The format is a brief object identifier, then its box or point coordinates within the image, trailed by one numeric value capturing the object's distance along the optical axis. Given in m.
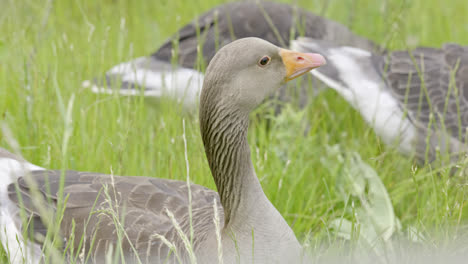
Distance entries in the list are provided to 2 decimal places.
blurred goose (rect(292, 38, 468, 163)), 8.67
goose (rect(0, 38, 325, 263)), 5.23
